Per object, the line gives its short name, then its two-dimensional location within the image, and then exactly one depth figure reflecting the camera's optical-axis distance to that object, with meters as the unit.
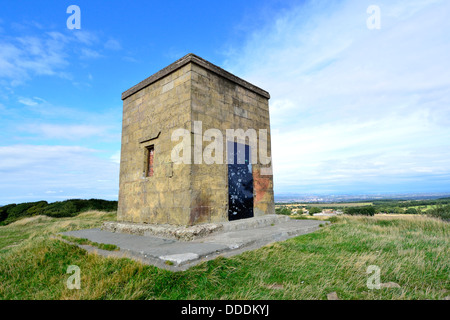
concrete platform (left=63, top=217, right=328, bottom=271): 3.85
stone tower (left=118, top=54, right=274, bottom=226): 6.21
